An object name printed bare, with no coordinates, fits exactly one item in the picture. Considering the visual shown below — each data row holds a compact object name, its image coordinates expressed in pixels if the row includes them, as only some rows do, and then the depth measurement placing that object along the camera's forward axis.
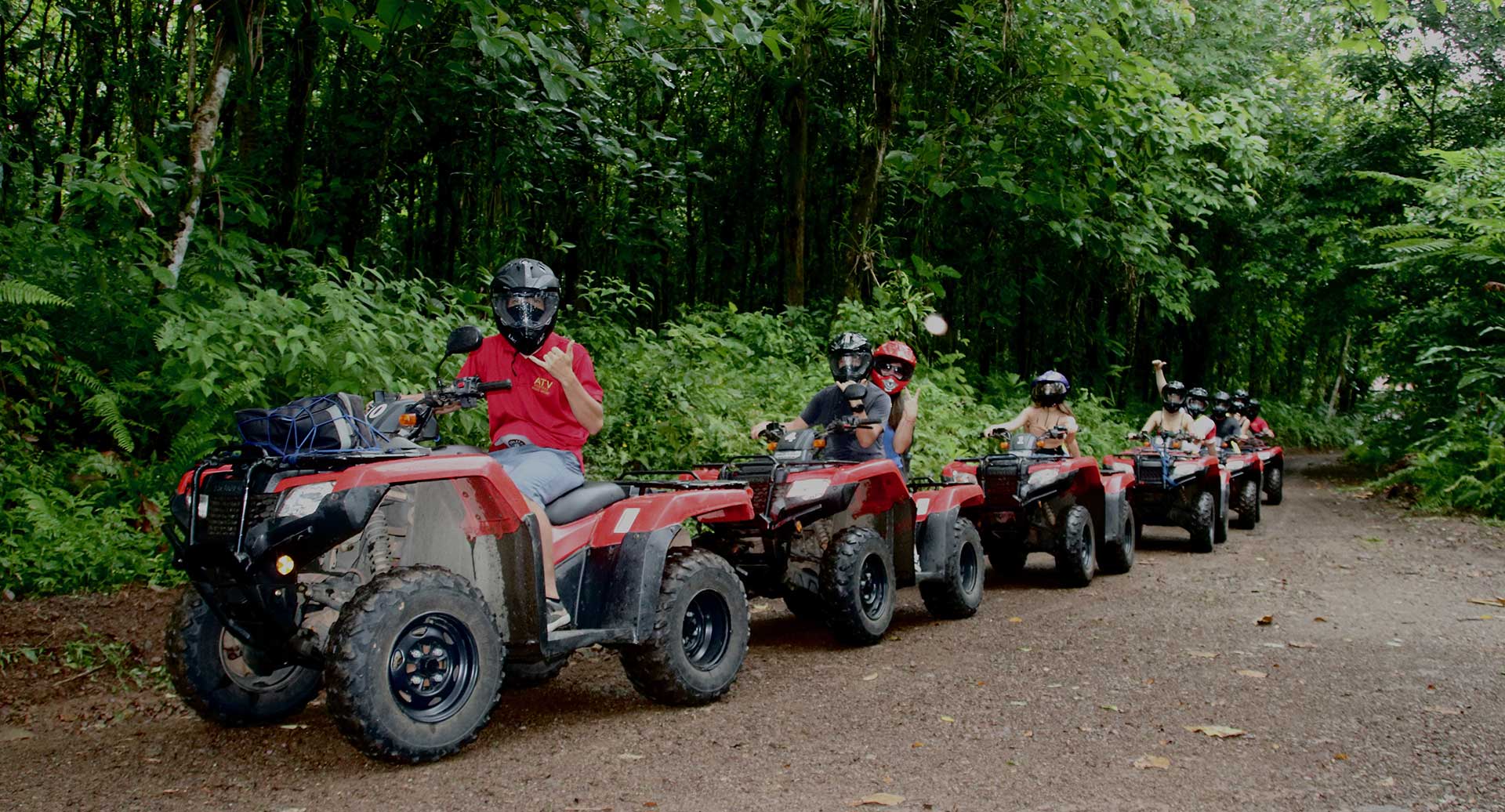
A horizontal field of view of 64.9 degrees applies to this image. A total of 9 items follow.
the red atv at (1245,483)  14.87
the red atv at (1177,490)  12.61
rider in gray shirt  7.92
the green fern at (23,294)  7.59
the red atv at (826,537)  7.05
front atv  4.33
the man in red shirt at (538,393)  5.38
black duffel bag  4.45
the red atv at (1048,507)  9.70
